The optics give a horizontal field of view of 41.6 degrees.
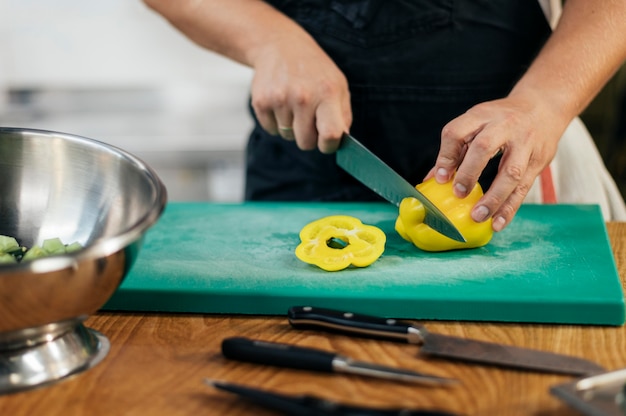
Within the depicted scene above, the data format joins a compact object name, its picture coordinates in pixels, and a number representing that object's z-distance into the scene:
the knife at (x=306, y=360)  0.92
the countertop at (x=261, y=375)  0.90
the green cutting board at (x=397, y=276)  1.12
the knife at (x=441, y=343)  0.95
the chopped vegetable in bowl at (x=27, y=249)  1.03
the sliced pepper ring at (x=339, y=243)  1.23
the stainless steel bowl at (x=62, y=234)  0.87
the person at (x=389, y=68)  1.44
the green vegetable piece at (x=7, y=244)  1.11
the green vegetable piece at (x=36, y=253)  1.02
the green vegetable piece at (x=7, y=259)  1.04
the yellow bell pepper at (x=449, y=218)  1.29
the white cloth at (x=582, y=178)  1.77
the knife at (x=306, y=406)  0.80
